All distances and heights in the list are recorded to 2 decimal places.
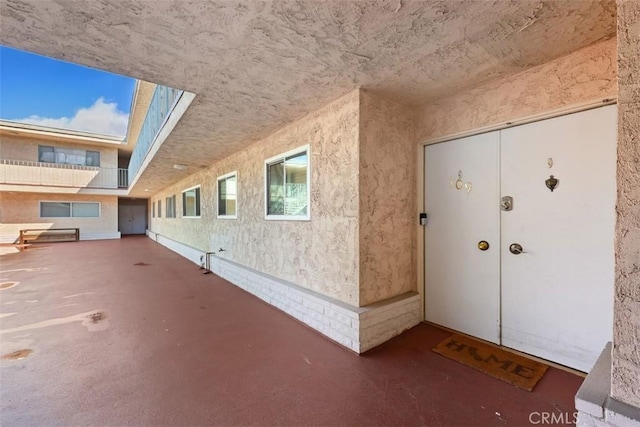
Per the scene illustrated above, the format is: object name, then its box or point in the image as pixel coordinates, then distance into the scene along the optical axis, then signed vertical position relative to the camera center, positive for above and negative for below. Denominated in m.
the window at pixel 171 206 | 11.30 +0.18
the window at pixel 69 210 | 14.26 +0.00
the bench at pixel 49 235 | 13.60 -1.32
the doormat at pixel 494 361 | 2.23 -1.42
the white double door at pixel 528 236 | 2.19 -0.27
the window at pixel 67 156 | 14.16 +3.00
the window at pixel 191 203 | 8.38 +0.25
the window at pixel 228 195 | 5.82 +0.34
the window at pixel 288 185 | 3.76 +0.38
